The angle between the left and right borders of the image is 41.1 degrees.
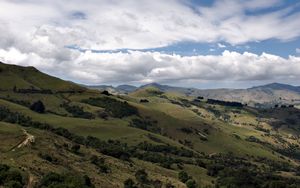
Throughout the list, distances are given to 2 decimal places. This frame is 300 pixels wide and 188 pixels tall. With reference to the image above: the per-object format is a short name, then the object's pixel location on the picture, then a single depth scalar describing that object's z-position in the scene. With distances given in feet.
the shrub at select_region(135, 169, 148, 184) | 546.67
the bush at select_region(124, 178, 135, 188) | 497.87
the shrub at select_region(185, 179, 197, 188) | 595.55
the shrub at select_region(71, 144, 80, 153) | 584.97
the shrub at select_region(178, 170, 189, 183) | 636.85
